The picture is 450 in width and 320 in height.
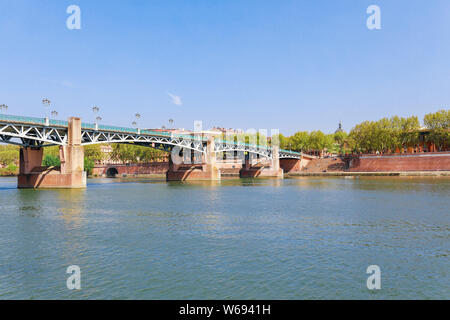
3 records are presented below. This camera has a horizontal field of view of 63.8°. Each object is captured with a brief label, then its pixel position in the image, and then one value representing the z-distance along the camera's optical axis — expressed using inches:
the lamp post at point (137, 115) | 3374.0
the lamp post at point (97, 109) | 2798.2
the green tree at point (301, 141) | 5408.5
